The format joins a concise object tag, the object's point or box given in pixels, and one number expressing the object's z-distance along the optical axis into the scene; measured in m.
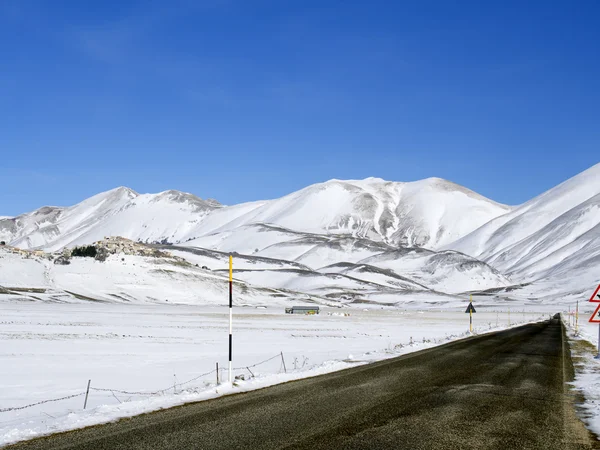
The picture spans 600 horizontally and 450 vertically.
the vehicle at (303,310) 106.94
